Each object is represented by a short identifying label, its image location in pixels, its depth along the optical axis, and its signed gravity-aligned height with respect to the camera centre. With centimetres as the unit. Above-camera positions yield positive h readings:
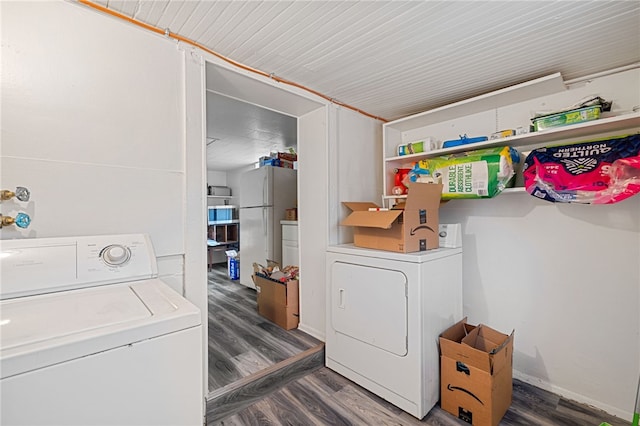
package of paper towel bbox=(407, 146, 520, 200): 183 +27
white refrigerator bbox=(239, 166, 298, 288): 376 +3
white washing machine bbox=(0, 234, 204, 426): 60 -31
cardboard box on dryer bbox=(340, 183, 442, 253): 178 -7
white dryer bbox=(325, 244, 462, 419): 167 -68
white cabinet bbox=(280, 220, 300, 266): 337 -36
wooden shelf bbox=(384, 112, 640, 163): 152 +47
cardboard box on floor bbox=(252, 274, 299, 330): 266 -86
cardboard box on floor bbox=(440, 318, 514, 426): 154 -95
